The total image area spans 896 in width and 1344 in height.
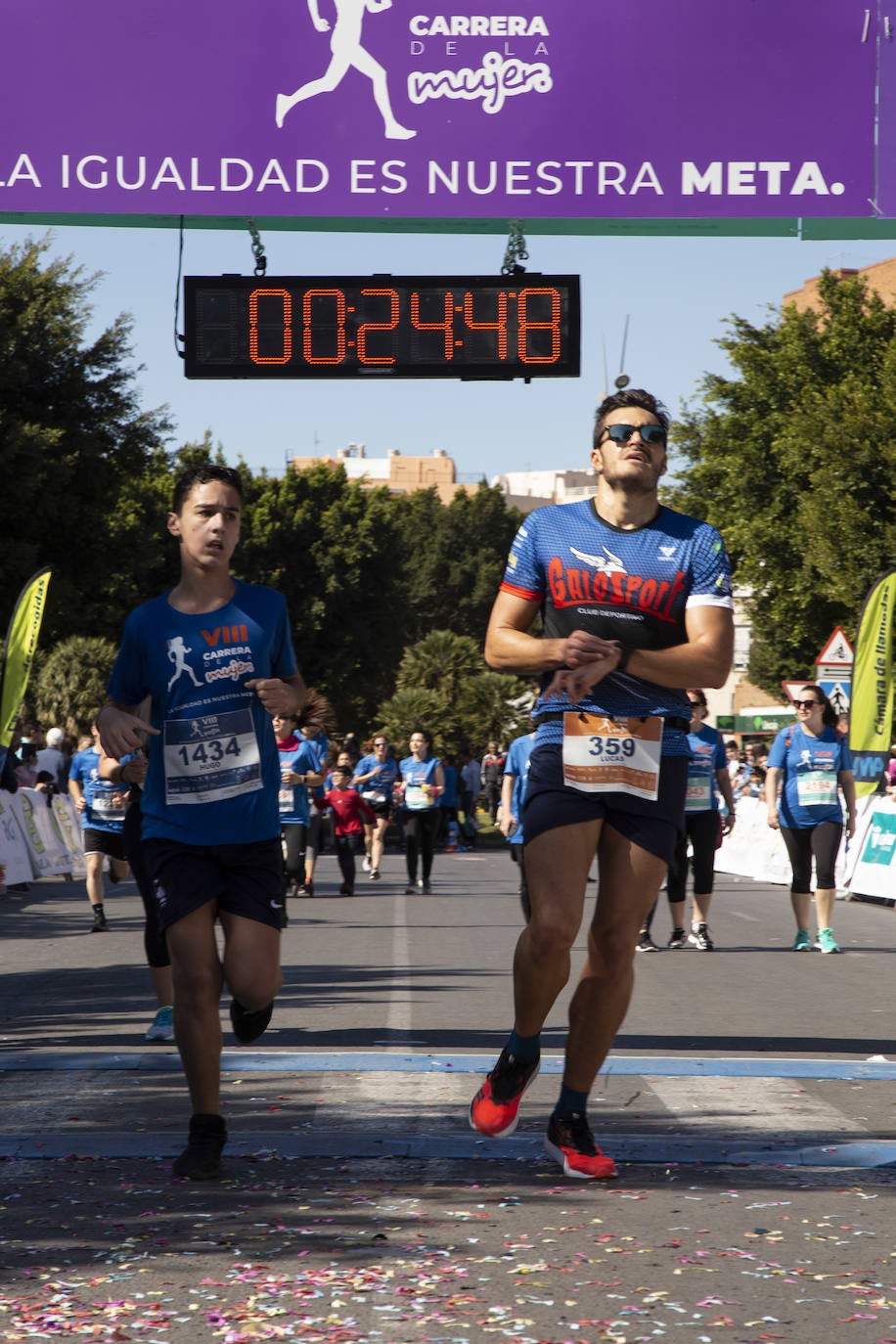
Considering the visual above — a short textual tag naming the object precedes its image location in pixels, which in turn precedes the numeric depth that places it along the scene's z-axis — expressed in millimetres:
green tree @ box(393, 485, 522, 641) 91000
